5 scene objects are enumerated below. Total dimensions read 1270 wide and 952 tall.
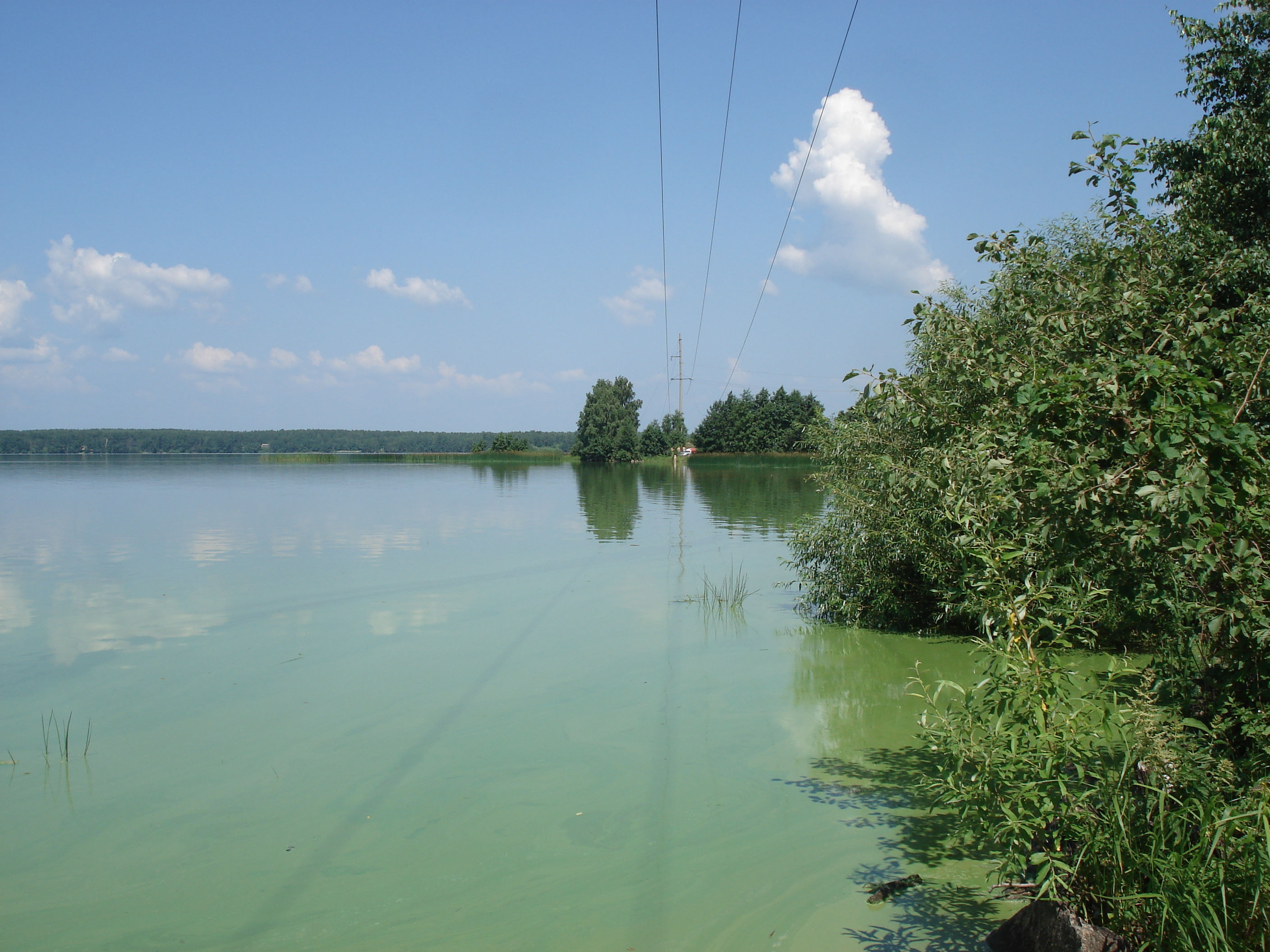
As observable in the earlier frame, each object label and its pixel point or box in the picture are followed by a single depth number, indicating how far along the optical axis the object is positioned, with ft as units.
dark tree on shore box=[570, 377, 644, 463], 341.62
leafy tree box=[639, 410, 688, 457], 357.61
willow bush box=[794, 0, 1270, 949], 12.16
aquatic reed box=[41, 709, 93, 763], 28.76
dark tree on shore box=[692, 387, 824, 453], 326.65
